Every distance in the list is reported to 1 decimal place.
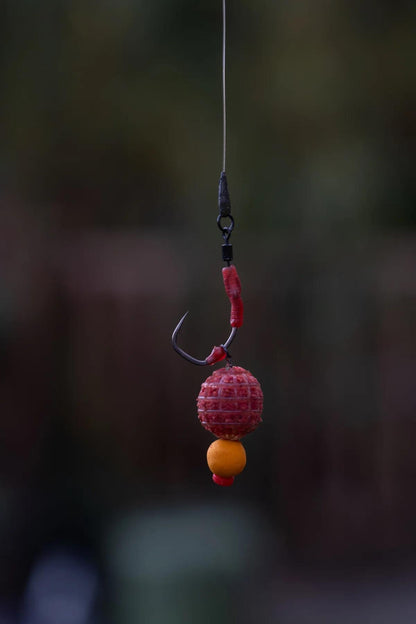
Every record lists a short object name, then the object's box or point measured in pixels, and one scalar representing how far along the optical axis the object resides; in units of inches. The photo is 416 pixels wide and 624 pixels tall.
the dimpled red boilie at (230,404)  41.6
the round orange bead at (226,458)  41.8
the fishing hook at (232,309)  41.9
